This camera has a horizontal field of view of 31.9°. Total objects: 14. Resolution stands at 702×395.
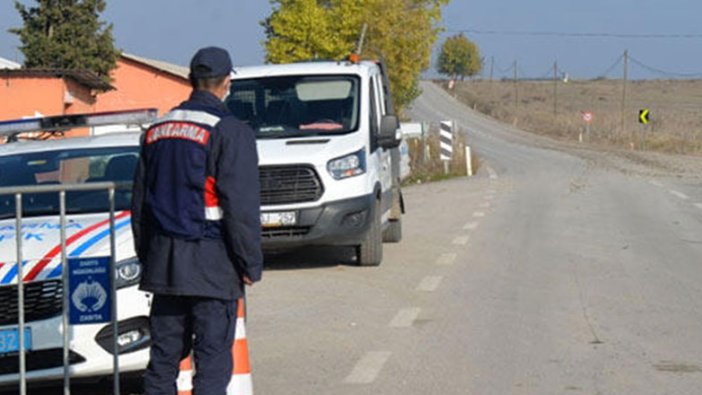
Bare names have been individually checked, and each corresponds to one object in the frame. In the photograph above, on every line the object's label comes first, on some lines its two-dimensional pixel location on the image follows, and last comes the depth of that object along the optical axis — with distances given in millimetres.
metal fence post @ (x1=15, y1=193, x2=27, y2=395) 6887
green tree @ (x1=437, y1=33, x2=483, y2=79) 164500
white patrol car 7215
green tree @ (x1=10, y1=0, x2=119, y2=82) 47875
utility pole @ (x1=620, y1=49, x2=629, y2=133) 87825
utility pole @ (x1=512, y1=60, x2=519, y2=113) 127312
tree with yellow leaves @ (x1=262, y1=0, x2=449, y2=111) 39656
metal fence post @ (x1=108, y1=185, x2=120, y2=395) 7016
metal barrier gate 6906
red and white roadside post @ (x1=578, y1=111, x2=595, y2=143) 77212
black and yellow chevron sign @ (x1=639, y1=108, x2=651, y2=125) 70312
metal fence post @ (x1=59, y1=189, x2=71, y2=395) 6930
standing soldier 5449
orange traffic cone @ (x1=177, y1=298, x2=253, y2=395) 6188
